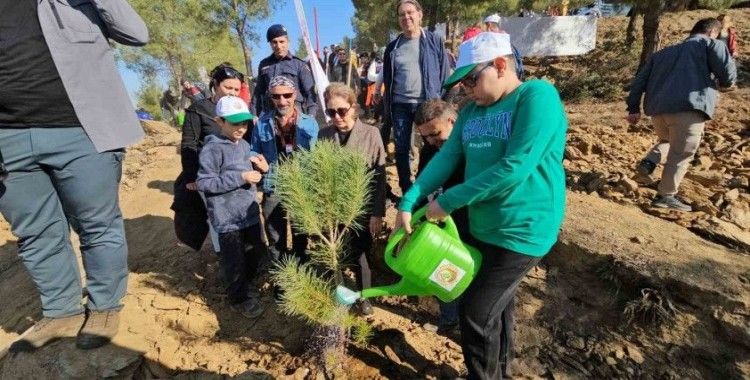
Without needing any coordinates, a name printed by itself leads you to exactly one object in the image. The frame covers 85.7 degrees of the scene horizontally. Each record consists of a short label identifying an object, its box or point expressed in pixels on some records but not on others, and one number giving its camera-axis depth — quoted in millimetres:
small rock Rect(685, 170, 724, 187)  4359
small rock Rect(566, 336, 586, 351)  2588
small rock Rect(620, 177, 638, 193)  4299
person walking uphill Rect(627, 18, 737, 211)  3594
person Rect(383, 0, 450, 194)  3801
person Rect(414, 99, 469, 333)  2301
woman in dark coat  3111
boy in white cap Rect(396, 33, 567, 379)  1606
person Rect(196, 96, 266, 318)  2668
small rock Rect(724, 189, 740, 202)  3965
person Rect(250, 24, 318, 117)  4152
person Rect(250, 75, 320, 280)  2855
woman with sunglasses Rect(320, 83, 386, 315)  2525
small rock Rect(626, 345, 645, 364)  2420
